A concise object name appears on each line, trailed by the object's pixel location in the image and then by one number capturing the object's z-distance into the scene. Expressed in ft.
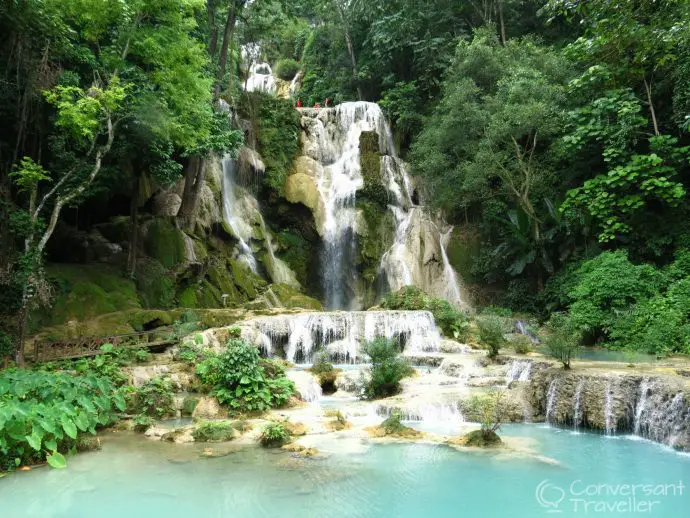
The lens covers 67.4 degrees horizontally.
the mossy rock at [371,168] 73.41
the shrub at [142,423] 25.21
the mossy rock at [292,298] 57.98
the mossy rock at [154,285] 49.44
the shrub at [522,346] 39.86
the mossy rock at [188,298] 51.24
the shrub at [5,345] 31.73
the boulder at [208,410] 27.17
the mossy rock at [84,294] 40.50
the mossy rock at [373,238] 69.51
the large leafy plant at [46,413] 18.66
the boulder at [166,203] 61.82
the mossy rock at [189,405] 28.53
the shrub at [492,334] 37.76
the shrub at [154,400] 27.89
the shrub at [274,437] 22.47
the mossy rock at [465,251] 71.10
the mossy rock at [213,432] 23.45
